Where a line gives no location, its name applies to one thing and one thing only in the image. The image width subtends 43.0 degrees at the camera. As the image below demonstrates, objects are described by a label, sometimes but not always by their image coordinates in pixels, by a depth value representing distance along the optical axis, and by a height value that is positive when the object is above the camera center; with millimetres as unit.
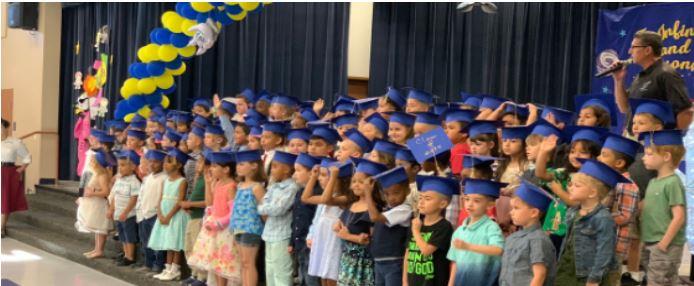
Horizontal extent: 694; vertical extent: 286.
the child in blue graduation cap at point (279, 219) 5613 -688
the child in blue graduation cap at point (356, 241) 4926 -705
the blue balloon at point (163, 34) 9062 +737
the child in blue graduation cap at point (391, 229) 4723 -603
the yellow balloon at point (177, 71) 9391 +380
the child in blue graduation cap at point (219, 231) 6129 -863
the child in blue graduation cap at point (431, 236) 4422 -588
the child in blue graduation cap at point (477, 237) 4203 -551
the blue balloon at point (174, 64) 9297 +449
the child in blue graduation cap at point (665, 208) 4090 -360
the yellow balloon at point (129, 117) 9478 -134
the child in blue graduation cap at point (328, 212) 5086 -579
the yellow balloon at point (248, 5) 8766 +1046
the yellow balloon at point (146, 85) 9312 +211
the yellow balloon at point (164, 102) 9708 +47
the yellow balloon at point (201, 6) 8633 +997
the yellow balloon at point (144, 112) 9508 -71
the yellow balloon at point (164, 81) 9375 +271
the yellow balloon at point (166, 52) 9109 +560
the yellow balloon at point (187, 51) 9078 +577
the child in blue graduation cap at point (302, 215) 5484 -643
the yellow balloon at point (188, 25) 8836 +819
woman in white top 10453 -879
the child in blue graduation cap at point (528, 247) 3898 -548
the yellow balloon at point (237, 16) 8952 +953
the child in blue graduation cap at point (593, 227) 3912 -448
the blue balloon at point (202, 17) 8758 +902
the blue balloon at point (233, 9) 8797 +1006
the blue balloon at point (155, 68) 9227 +396
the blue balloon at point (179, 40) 8969 +687
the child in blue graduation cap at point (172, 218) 6879 -870
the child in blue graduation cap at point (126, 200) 7602 -830
